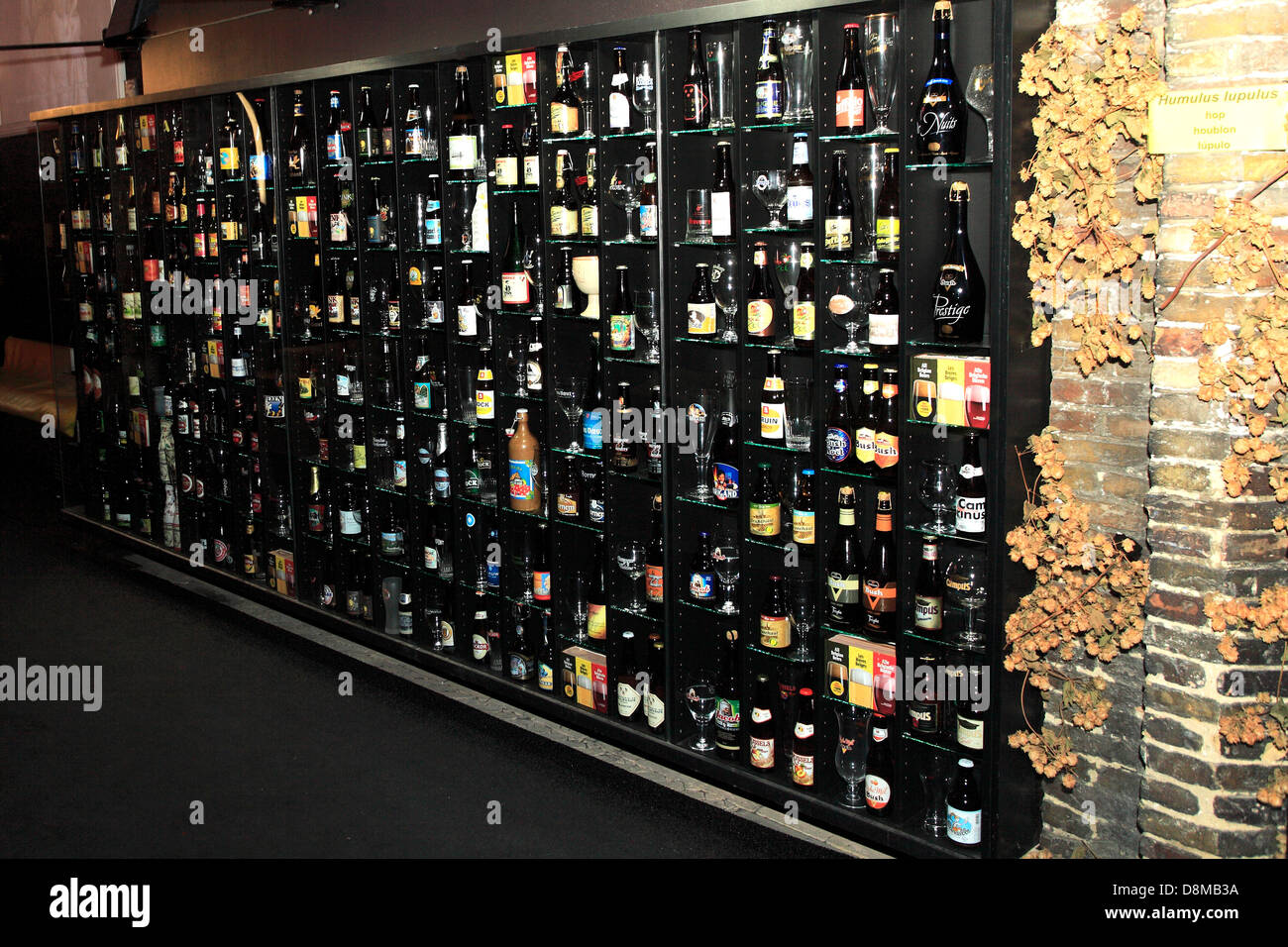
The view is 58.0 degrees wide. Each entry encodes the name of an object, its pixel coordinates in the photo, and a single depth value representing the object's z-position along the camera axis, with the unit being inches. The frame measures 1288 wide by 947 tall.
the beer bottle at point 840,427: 128.6
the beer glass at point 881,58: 121.6
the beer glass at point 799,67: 130.6
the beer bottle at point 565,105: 151.6
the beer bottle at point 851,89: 124.0
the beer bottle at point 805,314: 130.8
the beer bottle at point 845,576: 131.7
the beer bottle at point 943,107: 116.5
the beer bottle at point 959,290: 117.4
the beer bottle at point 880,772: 129.7
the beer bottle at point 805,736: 135.3
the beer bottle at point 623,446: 153.5
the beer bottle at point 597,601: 161.2
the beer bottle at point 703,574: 146.9
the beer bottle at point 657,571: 149.6
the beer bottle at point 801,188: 129.4
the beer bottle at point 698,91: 136.6
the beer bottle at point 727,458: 142.9
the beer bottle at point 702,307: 141.1
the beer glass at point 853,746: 134.4
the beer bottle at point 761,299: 135.4
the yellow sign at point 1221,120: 96.3
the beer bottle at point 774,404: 136.6
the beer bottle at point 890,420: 125.0
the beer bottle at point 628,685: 155.3
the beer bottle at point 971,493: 118.9
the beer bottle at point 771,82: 131.5
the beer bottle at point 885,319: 123.6
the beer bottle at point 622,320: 148.8
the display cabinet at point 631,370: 122.6
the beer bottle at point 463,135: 167.2
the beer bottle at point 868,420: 127.0
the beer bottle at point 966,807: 121.5
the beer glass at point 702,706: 150.0
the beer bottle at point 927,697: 125.7
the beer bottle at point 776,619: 140.3
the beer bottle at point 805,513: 134.0
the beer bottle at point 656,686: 152.1
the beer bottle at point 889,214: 122.2
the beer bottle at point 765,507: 139.0
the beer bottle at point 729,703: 145.3
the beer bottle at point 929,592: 124.3
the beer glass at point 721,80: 136.9
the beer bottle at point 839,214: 125.2
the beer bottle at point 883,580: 129.0
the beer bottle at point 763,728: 141.1
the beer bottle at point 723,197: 138.2
